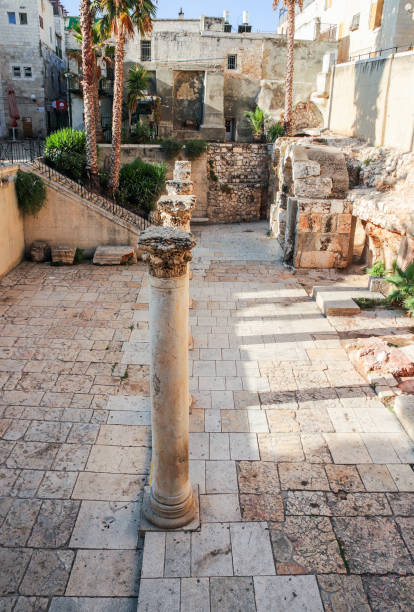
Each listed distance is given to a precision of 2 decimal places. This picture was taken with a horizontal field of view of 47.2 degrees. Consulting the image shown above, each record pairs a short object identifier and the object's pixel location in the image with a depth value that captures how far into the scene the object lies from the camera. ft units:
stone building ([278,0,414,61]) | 62.13
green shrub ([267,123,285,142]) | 74.84
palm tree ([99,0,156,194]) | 47.42
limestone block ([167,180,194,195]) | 29.71
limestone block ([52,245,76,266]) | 44.55
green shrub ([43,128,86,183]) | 54.24
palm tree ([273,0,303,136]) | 63.82
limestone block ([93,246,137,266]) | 44.57
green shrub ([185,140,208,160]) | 70.08
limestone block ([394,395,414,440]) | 20.13
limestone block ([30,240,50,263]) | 45.14
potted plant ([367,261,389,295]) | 36.04
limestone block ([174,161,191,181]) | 38.68
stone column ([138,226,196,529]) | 13.00
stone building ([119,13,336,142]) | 78.95
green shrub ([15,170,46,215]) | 43.47
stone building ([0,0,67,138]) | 91.61
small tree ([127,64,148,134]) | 73.00
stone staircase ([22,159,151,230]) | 45.57
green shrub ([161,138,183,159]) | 68.59
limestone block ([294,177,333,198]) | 42.63
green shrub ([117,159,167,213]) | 58.13
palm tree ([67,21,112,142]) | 59.57
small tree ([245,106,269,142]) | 78.34
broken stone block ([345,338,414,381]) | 24.40
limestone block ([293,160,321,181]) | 42.86
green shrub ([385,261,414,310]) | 32.37
